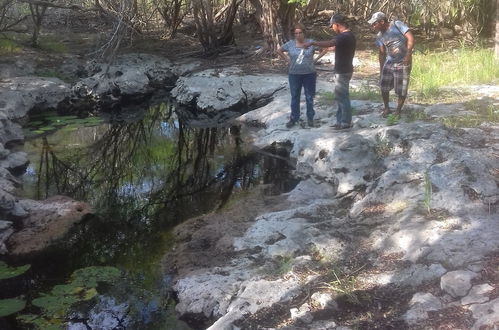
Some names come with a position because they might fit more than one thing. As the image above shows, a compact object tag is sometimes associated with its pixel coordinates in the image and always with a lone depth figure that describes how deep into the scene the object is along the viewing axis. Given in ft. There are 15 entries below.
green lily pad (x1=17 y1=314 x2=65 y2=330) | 15.33
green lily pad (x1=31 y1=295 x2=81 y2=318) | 16.06
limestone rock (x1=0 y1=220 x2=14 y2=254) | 19.63
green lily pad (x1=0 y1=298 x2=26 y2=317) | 15.83
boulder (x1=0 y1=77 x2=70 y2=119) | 38.55
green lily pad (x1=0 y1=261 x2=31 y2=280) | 17.81
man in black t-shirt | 23.07
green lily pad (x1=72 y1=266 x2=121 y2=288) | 17.75
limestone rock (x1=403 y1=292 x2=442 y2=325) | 12.18
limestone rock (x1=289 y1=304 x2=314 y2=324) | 13.15
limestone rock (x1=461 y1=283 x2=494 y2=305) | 12.16
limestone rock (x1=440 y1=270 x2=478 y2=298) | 12.66
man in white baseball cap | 22.27
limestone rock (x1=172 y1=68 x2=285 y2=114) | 38.99
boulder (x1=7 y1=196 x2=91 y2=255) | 20.17
